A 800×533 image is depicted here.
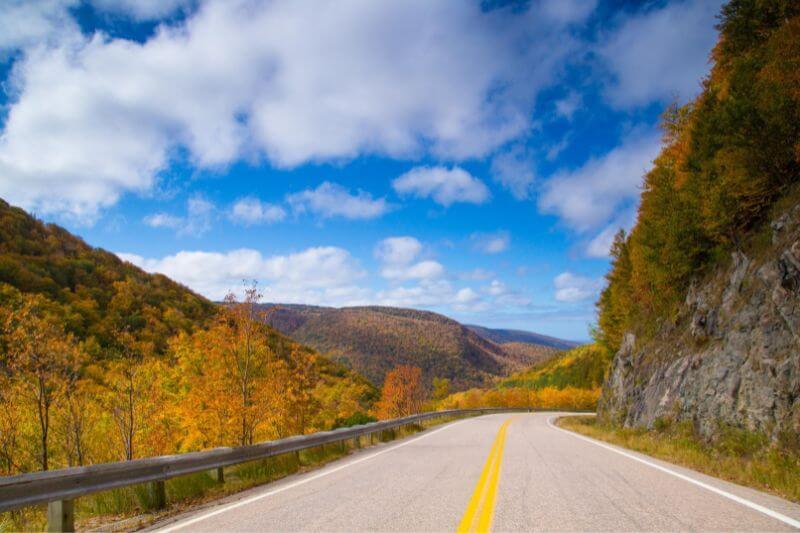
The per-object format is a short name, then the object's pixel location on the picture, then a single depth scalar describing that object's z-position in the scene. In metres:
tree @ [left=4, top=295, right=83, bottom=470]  13.72
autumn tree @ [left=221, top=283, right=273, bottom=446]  15.52
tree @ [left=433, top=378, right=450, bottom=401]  91.12
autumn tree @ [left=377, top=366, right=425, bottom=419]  63.75
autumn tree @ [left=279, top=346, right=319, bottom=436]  22.80
